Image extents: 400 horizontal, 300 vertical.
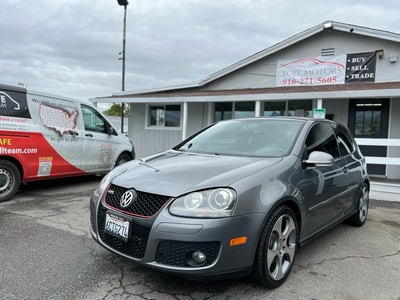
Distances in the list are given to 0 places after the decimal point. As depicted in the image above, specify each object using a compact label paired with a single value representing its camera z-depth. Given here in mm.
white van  5484
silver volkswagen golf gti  2330
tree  65156
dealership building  9352
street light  18108
